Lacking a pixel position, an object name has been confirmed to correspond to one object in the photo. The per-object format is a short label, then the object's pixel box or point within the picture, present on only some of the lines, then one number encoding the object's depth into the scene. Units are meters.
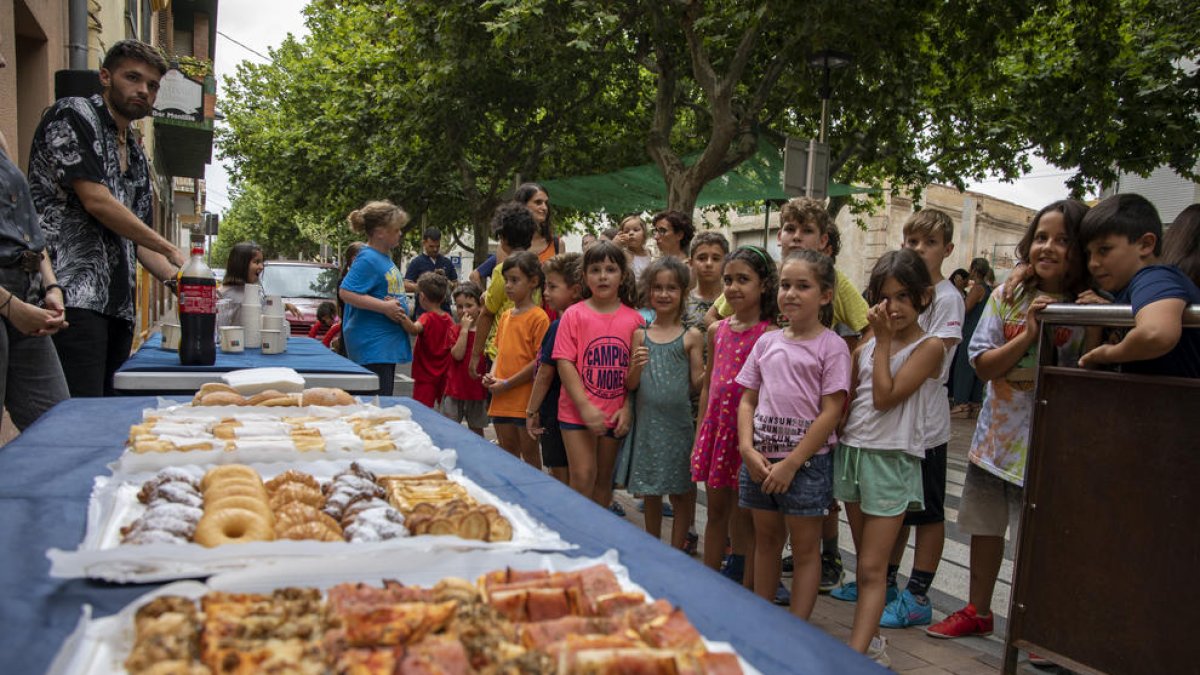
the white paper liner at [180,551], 1.42
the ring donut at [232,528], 1.59
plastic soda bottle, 3.72
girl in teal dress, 4.39
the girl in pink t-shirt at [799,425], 3.39
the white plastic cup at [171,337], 4.45
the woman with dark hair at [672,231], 5.67
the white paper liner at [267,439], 2.18
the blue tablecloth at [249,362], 3.75
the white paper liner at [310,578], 1.19
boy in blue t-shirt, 2.78
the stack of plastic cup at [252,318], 4.77
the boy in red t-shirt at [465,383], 6.82
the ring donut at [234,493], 1.80
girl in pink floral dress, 3.98
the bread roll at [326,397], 3.14
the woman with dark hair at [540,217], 5.97
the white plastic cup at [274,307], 4.84
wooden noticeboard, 2.73
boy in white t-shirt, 3.86
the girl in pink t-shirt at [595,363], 4.46
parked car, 16.20
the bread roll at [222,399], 2.97
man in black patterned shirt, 3.62
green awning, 14.12
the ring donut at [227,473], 1.97
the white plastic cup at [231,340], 4.47
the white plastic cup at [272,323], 4.68
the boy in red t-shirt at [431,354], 6.93
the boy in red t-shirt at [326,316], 10.80
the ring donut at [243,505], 1.72
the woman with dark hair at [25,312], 3.10
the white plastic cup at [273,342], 4.64
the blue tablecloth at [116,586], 1.30
